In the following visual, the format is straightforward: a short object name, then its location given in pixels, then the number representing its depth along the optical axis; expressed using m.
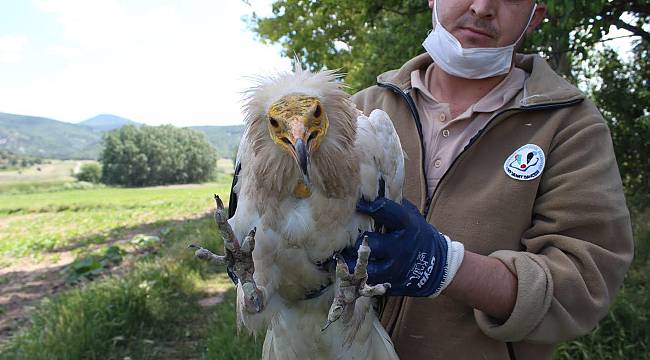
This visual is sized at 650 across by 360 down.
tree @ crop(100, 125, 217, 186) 88.69
